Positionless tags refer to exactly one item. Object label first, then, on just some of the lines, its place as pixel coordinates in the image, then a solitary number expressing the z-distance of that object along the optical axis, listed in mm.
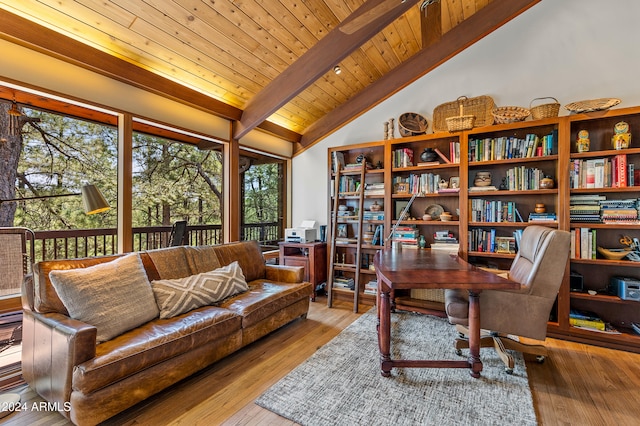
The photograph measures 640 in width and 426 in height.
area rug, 1646
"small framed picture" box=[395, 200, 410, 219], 3753
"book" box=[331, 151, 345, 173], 3940
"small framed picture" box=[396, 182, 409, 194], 3645
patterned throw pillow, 2209
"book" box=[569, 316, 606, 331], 2623
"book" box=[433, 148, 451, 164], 3377
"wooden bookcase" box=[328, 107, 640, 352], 2686
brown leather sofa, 1522
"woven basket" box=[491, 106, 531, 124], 2928
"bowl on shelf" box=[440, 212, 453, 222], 3346
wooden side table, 3953
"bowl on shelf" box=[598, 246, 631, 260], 2584
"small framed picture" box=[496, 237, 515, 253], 3063
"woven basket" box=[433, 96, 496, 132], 3107
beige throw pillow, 1763
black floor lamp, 1896
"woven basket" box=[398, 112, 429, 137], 3555
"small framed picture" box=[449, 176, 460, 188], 3361
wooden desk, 1858
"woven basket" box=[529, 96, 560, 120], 2768
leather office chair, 2016
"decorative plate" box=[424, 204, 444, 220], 3578
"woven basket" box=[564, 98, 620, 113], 2494
